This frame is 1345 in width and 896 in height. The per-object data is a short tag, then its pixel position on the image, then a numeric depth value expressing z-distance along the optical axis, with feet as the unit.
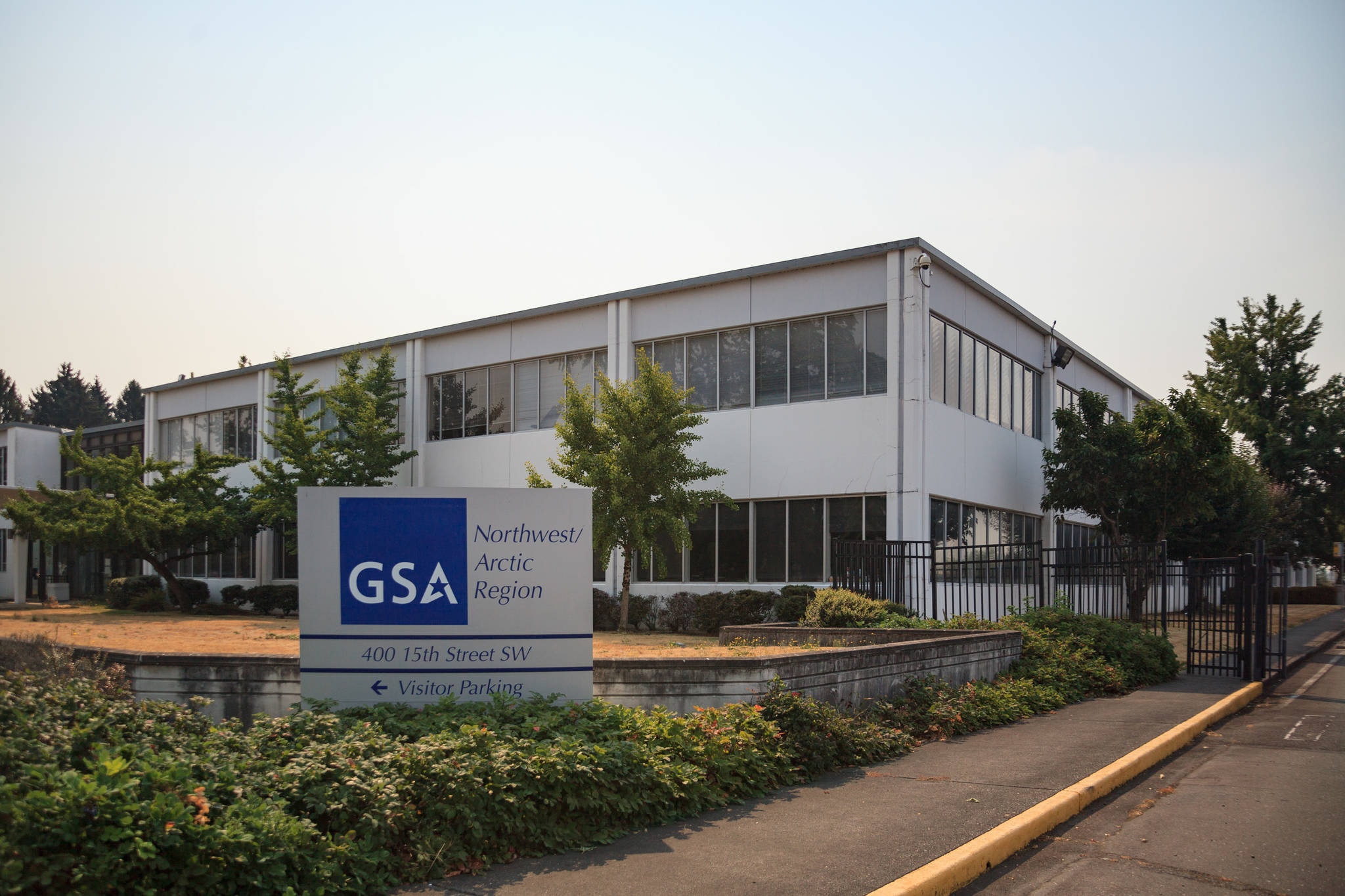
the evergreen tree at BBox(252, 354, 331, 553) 93.82
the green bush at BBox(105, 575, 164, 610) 115.85
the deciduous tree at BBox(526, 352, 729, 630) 72.79
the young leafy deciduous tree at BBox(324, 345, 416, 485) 93.66
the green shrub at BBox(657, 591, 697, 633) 77.41
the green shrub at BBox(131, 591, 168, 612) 112.06
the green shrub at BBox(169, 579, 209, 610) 113.60
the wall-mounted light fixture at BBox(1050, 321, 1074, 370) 97.60
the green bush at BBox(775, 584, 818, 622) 69.67
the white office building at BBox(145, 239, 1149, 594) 72.02
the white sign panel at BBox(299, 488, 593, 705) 24.53
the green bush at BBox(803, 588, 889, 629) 49.78
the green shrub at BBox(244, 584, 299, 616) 100.01
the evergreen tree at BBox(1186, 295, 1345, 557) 163.94
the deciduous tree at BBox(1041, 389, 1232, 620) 87.30
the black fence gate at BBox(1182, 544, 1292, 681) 51.49
